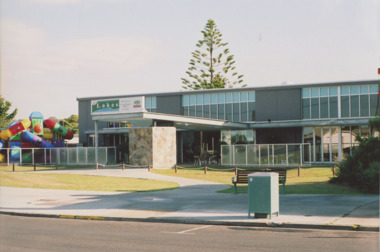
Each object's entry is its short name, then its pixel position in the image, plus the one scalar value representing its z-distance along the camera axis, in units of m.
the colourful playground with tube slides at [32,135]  46.12
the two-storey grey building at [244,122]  38.03
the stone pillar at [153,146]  37.74
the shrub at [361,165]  19.72
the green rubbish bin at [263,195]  13.17
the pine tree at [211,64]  71.88
